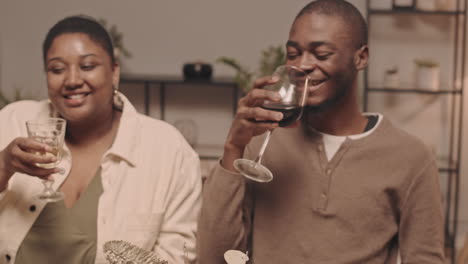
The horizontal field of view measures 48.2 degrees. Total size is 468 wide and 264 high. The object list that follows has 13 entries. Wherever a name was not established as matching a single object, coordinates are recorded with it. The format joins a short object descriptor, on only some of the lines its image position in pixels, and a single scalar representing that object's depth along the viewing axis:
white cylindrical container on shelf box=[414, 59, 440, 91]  3.57
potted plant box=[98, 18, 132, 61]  3.66
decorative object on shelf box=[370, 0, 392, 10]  3.61
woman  1.57
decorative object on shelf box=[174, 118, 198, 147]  3.80
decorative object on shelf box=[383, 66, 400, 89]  3.60
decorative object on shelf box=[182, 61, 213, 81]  3.58
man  1.36
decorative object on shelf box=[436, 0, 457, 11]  3.61
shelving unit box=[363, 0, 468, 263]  3.59
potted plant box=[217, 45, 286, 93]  3.53
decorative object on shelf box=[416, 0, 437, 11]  3.59
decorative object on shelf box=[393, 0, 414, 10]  3.60
